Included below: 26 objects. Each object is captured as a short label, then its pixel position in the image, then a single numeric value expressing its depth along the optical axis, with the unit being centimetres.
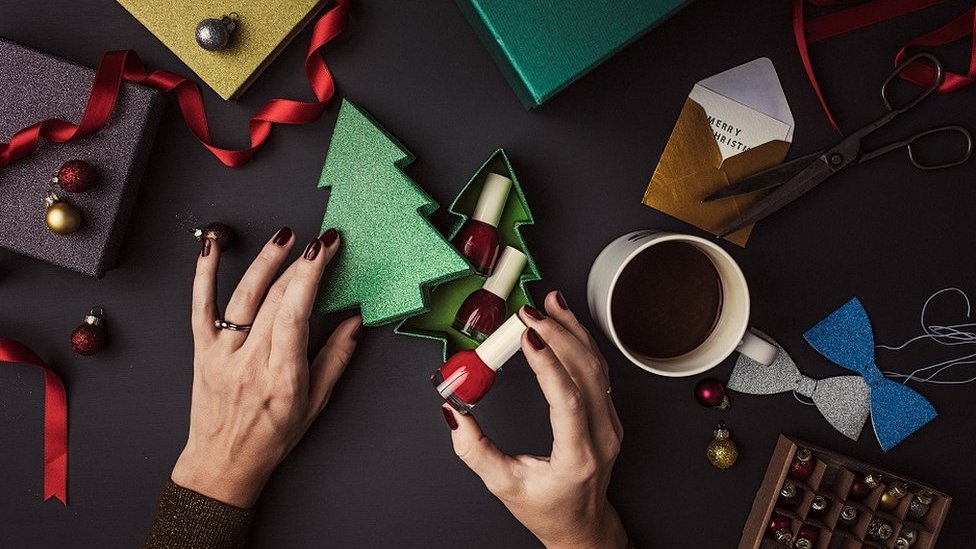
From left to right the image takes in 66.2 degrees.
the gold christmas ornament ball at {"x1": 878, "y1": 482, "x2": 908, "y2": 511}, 100
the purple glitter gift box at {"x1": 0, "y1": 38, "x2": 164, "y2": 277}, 87
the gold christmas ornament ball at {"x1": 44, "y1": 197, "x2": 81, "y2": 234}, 84
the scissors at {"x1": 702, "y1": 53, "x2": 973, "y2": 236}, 94
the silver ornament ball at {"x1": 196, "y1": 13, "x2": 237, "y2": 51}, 86
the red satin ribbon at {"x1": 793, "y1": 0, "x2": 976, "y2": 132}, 98
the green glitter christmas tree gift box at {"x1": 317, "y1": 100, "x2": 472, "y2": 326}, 89
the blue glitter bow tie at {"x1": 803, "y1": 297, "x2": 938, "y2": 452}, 103
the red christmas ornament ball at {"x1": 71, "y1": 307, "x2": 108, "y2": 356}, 93
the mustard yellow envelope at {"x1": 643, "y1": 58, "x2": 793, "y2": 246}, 98
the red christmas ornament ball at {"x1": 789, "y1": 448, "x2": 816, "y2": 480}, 99
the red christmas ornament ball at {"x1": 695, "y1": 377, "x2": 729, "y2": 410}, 100
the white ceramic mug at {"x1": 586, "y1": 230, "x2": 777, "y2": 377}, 85
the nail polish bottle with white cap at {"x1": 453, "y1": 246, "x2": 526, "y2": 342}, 92
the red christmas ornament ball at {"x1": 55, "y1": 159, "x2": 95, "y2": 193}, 85
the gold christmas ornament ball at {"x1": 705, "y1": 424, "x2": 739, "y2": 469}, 101
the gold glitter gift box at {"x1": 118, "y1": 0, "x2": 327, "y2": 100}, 90
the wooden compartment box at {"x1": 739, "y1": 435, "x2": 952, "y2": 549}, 98
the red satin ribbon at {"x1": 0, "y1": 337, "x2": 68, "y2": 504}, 96
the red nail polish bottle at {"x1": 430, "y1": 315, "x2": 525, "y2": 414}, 82
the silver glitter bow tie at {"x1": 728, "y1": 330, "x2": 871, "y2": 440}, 103
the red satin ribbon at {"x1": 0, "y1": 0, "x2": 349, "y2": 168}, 85
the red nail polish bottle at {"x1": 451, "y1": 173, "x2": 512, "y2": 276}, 91
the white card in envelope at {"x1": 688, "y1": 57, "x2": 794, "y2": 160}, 98
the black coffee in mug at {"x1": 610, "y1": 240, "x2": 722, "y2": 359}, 91
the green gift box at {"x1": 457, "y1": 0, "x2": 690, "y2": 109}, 83
